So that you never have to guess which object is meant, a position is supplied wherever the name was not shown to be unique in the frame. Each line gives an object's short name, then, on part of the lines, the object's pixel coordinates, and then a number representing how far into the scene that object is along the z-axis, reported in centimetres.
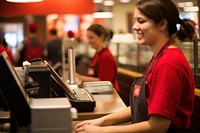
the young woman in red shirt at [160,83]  197
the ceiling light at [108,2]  1484
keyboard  300
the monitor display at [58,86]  275
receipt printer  265
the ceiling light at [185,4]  531
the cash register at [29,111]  180
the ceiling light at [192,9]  468
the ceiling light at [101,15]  892
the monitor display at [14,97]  180
